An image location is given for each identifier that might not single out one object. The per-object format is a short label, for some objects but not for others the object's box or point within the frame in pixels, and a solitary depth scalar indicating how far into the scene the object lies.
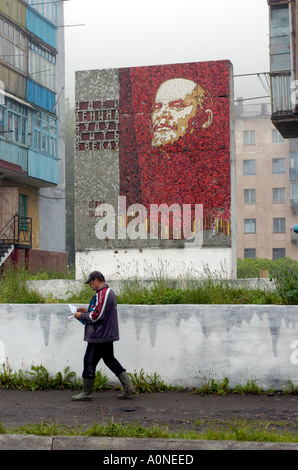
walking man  8.17
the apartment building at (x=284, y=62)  21.30
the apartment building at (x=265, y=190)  60.53
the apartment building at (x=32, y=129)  27.14
